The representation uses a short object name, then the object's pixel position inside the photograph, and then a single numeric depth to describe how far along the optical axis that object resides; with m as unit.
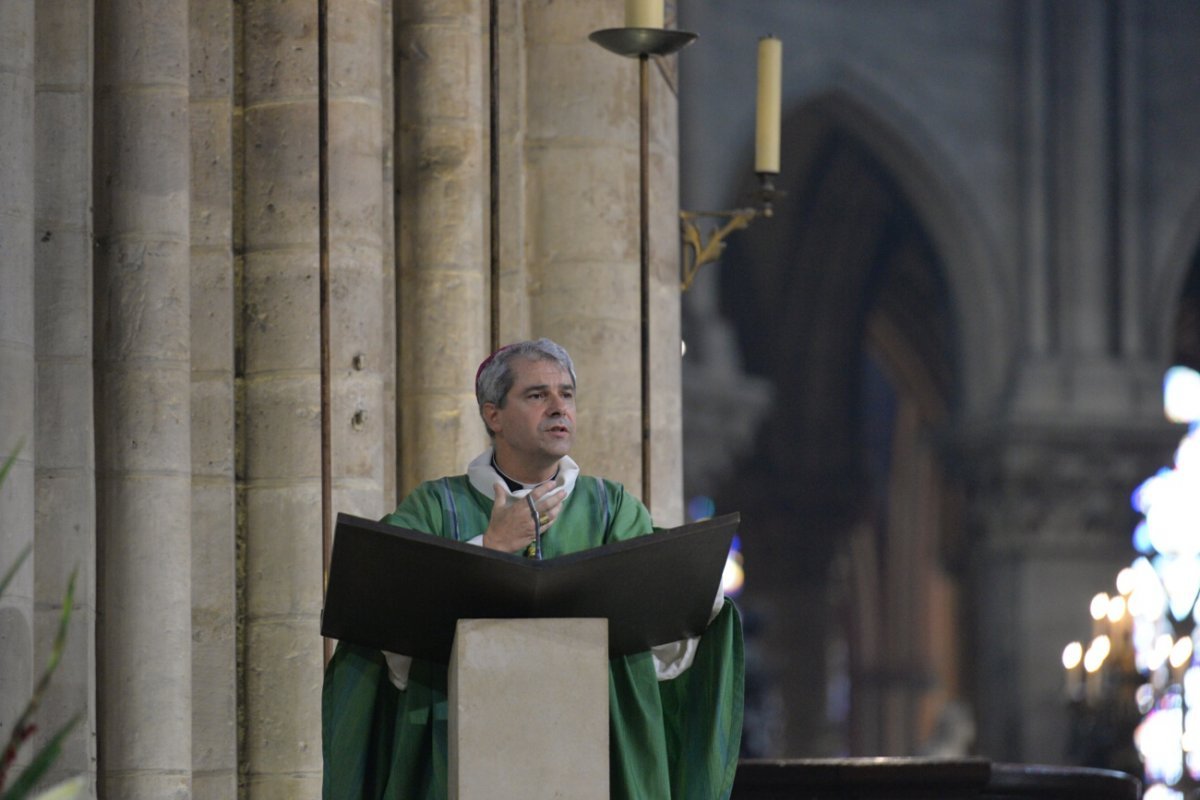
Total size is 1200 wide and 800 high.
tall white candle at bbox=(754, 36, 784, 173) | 13.01
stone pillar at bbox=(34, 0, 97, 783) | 9.41
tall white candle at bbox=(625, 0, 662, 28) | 10.69
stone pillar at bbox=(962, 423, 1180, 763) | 31.23
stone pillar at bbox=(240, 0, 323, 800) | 10.61
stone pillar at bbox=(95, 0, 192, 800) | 9.80
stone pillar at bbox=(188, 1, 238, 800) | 10.51
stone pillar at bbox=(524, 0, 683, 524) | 12.96
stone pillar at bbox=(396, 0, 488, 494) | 11.90
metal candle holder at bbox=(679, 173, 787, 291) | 13.83
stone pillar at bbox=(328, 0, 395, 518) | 10.95
